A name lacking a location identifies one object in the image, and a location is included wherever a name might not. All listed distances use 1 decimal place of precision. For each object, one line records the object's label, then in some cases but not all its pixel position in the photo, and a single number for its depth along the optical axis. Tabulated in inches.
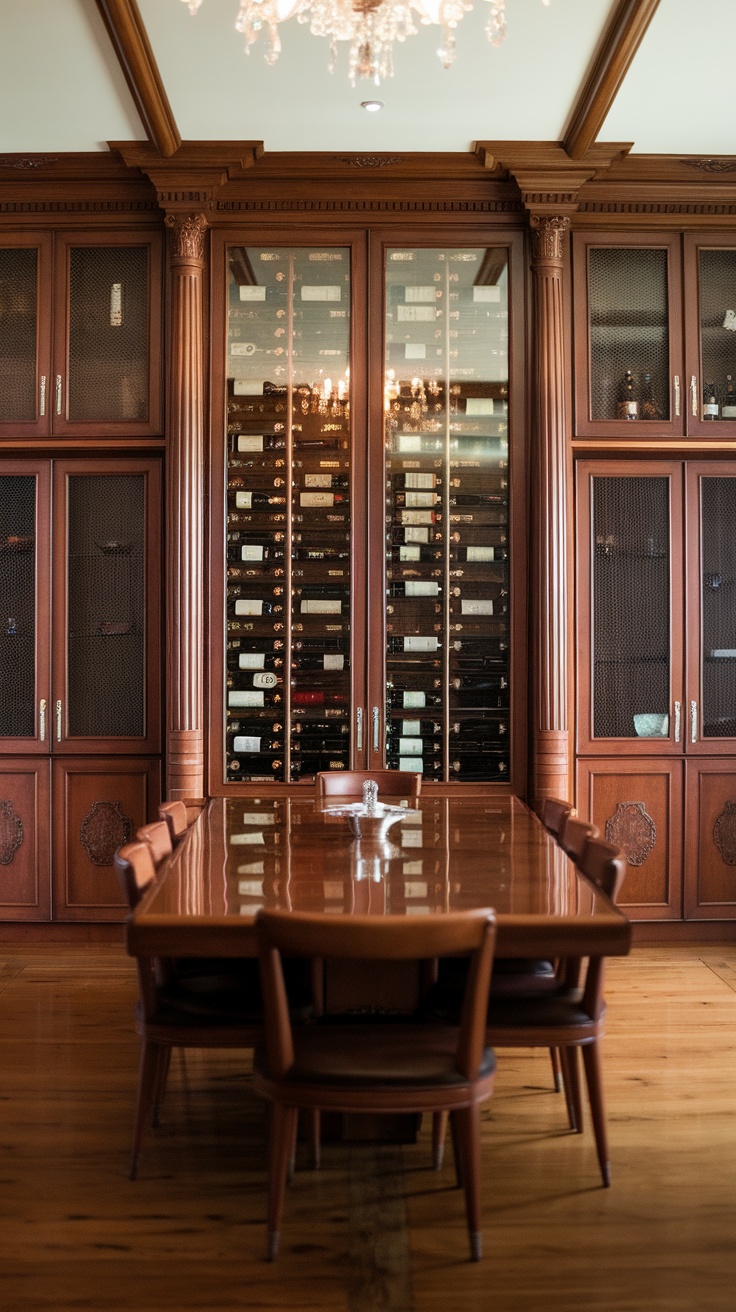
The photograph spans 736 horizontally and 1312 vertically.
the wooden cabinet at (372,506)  194.2
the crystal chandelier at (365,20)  114.3
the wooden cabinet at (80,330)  195.3
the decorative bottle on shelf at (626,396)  196.5
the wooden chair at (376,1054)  79.8
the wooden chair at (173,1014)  100.8
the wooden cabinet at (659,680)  196.4
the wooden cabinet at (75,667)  195.3
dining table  86.9
